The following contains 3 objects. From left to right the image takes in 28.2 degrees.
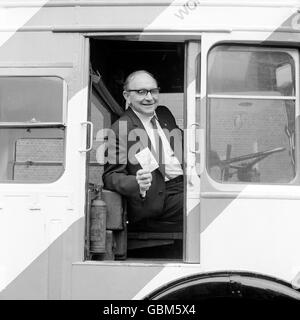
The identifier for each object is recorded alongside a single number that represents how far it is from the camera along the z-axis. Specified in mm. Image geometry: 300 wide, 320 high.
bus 3490
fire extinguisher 3691
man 3807
